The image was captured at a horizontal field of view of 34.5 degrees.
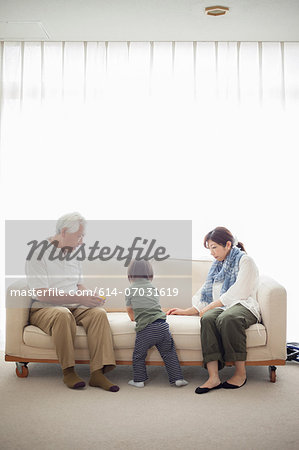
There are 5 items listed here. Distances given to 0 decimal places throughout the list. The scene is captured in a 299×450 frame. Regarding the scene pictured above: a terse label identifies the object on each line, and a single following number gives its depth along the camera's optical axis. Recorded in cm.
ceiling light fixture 360
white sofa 323
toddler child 314
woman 314
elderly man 314
